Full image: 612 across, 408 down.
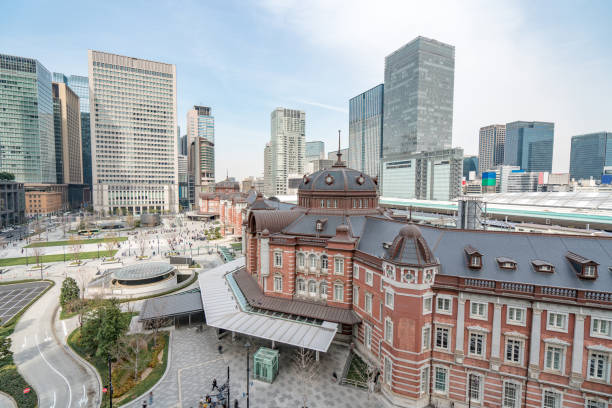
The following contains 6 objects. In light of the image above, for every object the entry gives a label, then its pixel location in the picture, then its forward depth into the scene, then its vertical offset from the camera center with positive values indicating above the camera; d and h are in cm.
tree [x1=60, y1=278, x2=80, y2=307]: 4755 -1733
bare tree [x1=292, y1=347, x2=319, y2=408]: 2917 -1999
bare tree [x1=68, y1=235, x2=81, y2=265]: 7853 -1852
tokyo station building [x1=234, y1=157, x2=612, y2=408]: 2356 -1152
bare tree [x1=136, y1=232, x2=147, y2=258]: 8321 -1910
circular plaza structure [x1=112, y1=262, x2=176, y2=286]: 5547 -1688
